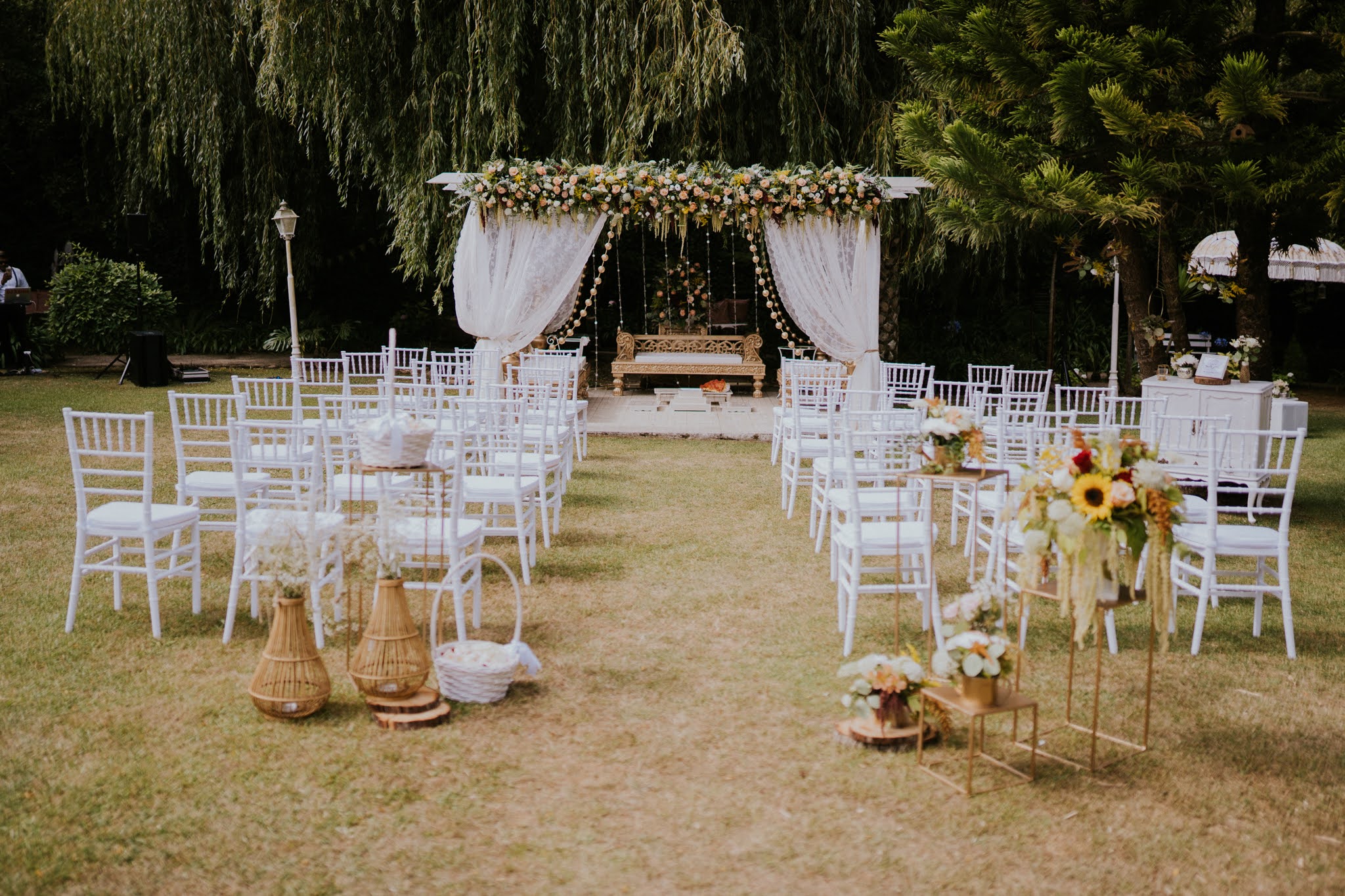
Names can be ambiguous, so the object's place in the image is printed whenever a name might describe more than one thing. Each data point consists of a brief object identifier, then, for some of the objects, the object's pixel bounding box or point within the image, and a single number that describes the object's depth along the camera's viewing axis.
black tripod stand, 12.54
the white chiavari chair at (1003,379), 8.29
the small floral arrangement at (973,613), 3.45
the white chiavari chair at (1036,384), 8.45
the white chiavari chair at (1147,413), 6.11
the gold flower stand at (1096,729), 3.43
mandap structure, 9.91
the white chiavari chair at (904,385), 8.70
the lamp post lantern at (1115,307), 11.84
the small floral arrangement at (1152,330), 8.08
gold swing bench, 13.03
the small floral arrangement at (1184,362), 7.94
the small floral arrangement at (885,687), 3.61
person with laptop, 13.55
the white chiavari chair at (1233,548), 4.50
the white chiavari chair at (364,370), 8.89
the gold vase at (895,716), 3.62
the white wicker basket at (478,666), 3.89
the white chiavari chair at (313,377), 11.12
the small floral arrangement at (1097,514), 3.27
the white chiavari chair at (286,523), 4.05
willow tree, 11.27
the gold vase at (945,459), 4.18
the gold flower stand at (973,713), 3.27
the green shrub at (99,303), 13.73
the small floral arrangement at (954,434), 4.15
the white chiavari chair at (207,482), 4.98
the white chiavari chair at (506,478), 5.38
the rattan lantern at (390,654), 3.80
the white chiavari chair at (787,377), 8.63
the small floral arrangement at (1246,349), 7.83
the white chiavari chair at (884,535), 4.43
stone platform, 10.63
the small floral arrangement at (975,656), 3.27
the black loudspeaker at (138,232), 12.53
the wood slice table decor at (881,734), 3.58
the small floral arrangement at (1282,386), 8.33
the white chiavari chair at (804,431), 6.96
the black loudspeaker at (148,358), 12.78
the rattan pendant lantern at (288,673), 3.72
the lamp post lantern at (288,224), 12.41
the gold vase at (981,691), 3.29
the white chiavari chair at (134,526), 4.50
